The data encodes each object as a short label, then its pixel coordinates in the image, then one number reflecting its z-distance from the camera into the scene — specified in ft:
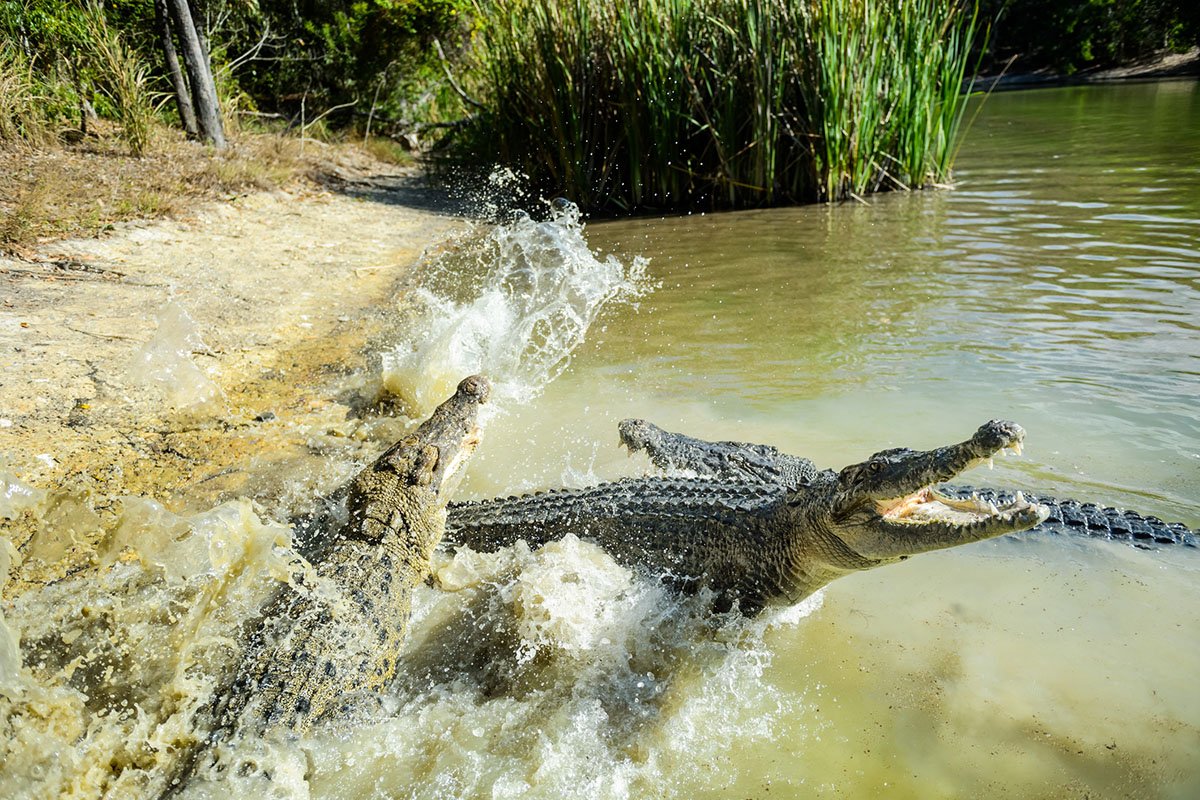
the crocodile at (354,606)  8.18
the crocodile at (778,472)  10.77
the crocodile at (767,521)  7.76
